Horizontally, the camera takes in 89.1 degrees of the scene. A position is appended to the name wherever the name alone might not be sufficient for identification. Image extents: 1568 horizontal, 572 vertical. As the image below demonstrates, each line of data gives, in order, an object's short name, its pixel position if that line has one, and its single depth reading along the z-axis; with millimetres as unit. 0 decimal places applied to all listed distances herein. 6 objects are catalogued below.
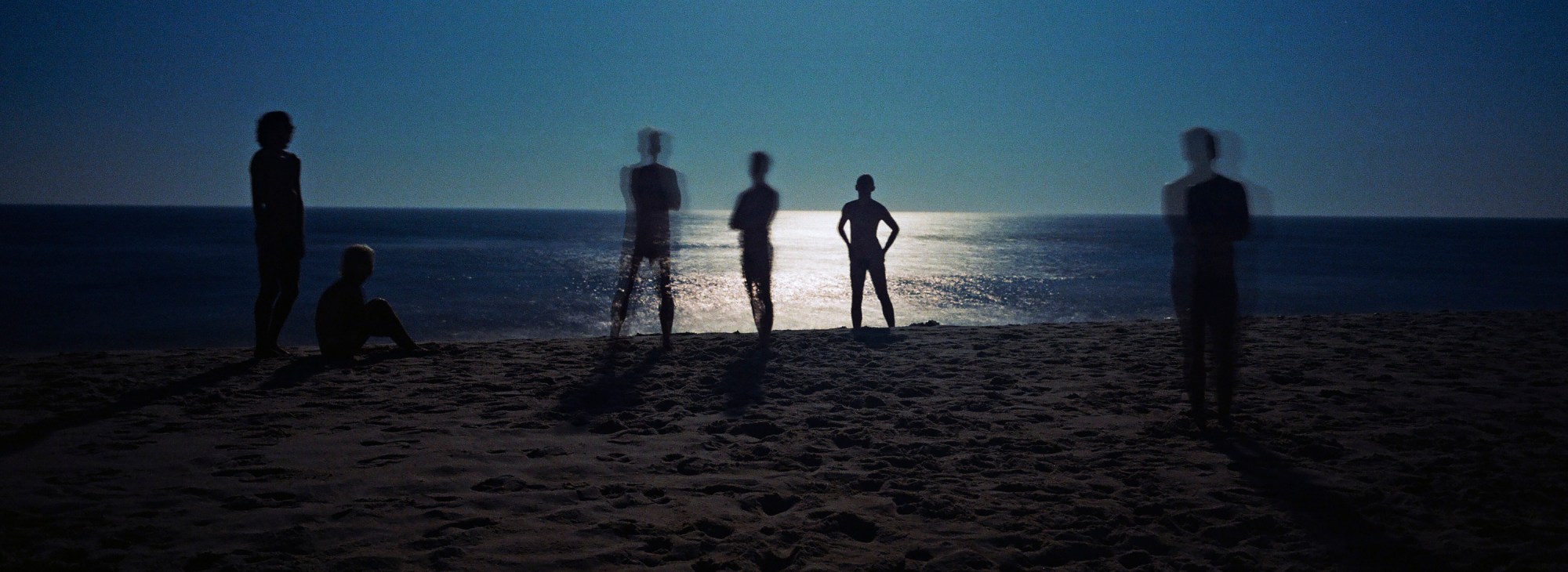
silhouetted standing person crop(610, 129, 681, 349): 6637
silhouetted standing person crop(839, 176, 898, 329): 8344
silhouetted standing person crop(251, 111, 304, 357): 5996
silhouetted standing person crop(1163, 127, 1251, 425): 4156
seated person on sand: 6152
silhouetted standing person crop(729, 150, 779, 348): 7051
